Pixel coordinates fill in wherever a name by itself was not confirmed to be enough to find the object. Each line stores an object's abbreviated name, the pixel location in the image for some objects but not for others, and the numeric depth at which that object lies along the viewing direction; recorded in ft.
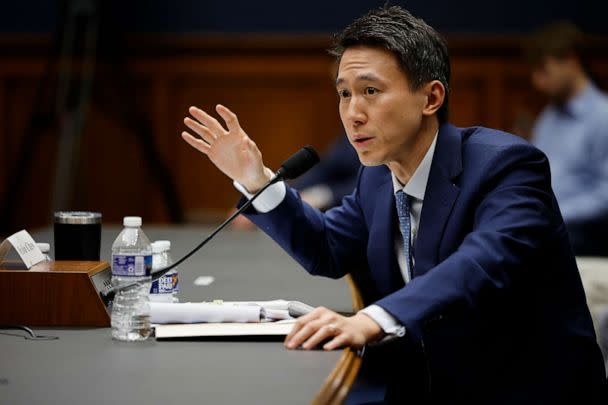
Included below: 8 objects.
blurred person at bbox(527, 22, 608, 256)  29.64
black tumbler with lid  21.95
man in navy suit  21.70
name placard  21.56
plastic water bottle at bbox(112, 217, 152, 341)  21.12
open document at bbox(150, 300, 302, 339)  21.09
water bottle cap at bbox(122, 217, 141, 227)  21.69
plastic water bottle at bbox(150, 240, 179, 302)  21.72
